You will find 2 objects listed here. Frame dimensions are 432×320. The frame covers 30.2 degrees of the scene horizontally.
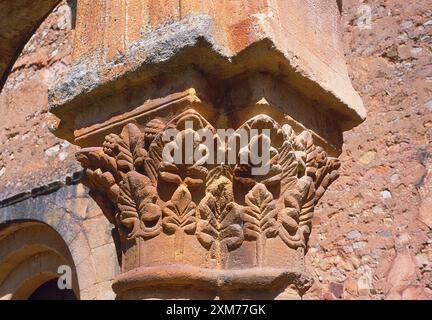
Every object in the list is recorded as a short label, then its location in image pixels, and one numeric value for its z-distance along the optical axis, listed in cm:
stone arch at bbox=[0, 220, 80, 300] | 678
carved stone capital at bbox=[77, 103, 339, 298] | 244
